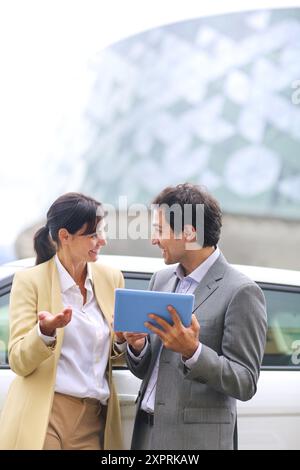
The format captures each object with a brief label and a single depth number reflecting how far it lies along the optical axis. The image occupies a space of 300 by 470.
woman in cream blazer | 5.24
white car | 6.59
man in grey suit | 4.94
